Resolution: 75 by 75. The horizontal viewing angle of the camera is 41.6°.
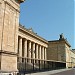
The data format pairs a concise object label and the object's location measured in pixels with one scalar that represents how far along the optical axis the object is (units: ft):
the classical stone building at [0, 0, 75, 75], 31.06
